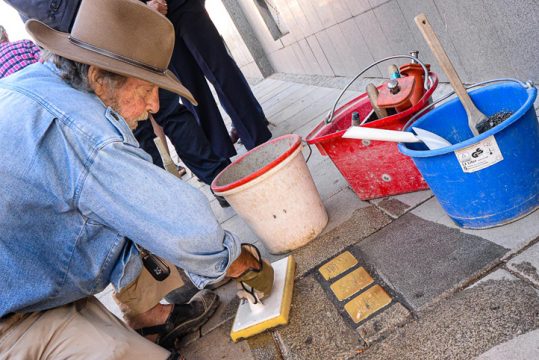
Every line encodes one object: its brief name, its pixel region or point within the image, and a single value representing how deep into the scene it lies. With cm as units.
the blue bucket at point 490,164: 139
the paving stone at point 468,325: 122
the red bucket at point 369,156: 192
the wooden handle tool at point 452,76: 147
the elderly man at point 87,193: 122
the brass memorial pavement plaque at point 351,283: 170
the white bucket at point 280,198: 195
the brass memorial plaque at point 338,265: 185
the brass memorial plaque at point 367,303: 155
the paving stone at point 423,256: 149
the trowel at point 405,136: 157
